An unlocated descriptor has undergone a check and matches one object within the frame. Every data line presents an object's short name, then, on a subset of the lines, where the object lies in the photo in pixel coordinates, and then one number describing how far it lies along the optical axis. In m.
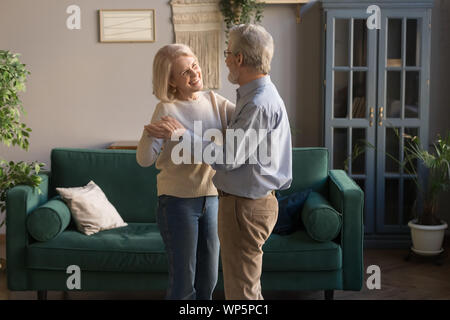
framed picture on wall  4.99
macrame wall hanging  4.97
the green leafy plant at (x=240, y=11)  4.80
